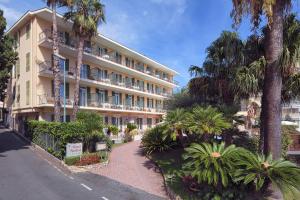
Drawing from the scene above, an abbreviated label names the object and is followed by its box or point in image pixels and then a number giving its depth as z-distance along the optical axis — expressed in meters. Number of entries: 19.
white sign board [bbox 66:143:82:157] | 11.44
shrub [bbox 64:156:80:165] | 10.97
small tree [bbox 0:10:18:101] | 13.47
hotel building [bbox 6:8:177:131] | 17.90
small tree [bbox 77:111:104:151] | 12.99
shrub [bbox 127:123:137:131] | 20.29
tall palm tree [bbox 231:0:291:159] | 7.49
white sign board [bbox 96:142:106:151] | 12.67
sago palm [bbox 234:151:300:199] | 6.14
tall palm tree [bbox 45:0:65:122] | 15.04
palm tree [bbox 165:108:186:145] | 10.04
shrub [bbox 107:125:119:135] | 18.97
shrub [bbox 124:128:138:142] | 19.21
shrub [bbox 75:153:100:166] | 10.98
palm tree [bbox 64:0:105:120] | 16.15
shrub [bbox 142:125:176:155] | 12.61
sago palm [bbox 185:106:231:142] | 9.10
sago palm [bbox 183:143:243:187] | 6.62
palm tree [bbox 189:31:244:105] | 10.91
